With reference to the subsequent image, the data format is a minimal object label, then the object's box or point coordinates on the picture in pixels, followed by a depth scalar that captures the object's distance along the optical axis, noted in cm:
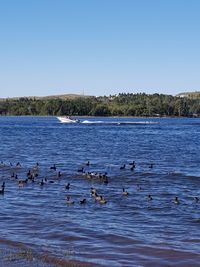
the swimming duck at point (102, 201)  2825
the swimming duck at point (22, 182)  3411
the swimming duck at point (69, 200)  2803
